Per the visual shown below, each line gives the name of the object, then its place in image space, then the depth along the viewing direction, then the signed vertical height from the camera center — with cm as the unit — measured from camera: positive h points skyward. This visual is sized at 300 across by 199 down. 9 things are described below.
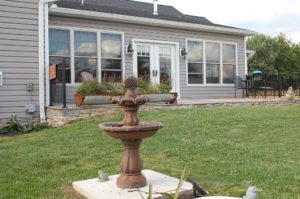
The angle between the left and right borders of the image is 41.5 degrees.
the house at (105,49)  924 +124
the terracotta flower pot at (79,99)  905 -19
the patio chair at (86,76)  1044 +40
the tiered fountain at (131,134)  331 -36
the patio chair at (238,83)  1481 +24
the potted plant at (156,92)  1000 -4
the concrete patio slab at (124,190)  331 -87
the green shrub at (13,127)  873 -79
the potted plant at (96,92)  909 -3
